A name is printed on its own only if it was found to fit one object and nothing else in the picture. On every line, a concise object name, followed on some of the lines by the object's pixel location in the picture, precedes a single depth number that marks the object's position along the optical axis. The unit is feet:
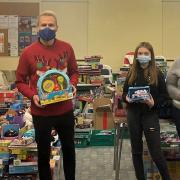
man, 8.20
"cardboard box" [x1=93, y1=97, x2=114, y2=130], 18.60
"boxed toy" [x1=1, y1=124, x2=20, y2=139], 12.33
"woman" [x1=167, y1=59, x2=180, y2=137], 10.61
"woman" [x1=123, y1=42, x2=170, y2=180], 10.10
